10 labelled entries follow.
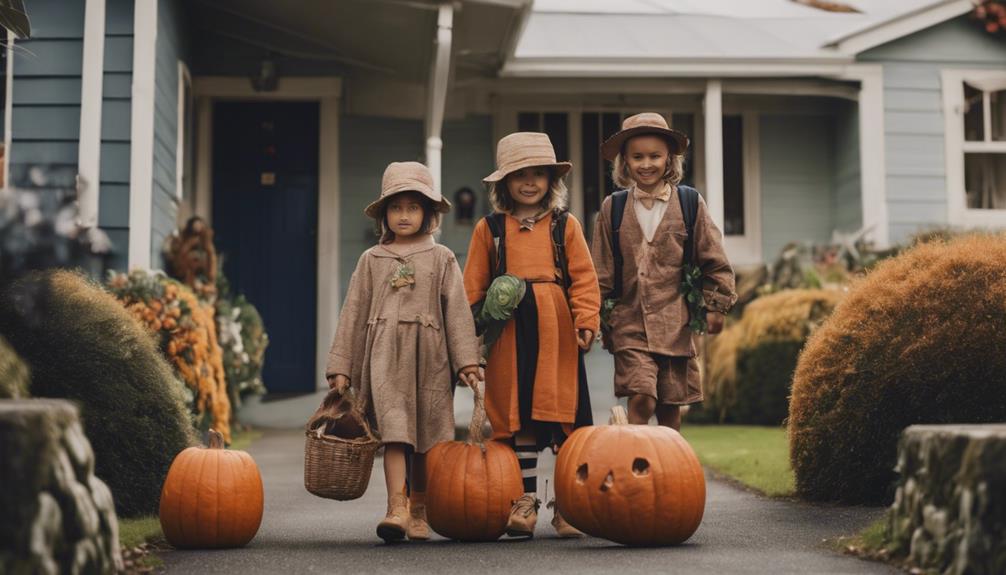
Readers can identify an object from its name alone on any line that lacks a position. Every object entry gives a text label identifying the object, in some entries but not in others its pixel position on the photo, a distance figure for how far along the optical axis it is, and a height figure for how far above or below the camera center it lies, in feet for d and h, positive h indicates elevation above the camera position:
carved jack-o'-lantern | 15.80 -1.51
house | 38.78 +7.91
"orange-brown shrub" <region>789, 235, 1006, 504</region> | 18.74 -0.06
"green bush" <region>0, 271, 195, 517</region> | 18.13 -0.23
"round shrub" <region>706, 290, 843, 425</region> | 35.86 +0.15
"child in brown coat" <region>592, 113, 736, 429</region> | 18.52 +1.27
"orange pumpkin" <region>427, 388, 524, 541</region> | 16.76 -1.61
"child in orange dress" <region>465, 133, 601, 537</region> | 17.88 +0.83
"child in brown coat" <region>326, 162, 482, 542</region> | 17.53 +0.28
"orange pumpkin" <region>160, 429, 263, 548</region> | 16.31 -1.76
